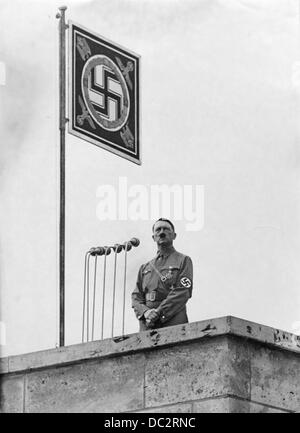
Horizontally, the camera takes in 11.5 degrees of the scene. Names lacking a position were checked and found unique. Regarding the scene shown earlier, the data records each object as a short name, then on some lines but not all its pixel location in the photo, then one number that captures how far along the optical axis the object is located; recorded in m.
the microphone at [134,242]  18.51
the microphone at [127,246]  18.36
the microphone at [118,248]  18.81
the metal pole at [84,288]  18.23
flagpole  18.50
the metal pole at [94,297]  18.57
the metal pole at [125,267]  18.27
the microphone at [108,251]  19.00
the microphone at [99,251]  19.03
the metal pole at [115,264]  18.55
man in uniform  17.12
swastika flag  20.56
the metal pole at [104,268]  18.67
